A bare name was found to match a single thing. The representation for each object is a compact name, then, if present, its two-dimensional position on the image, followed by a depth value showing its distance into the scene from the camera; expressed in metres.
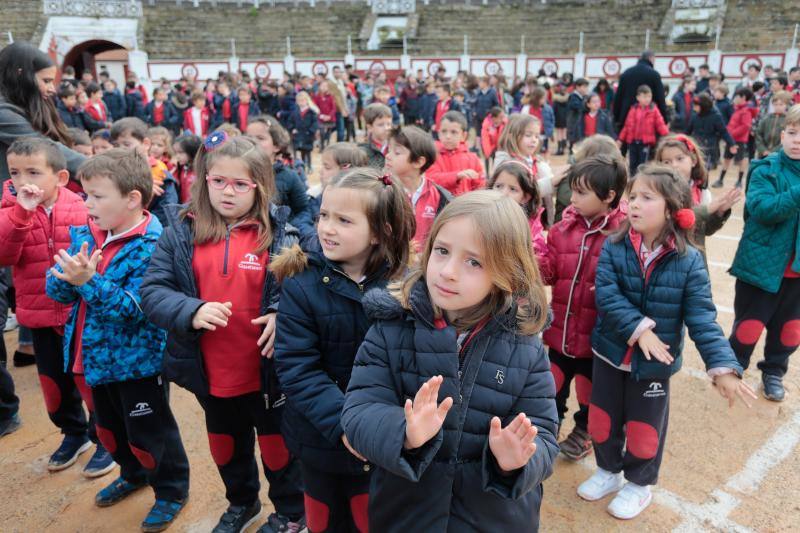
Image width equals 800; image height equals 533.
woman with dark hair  3.51
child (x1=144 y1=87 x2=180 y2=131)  13.90
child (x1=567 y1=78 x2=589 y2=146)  13.02
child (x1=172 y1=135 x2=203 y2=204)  5.01
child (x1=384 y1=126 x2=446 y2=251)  3.84
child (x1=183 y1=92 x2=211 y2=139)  12.05
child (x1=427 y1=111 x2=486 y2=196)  4.83
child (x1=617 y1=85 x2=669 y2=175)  9.09
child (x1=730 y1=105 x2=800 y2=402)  3.39
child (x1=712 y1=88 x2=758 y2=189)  10.70
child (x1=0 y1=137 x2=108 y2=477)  2.97
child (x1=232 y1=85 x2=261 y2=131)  13.49
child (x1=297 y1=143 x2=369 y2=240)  3.65
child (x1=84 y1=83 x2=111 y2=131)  10.95
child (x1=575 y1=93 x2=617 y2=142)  12.40
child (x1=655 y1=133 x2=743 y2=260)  3.13
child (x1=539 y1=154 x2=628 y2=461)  2.98
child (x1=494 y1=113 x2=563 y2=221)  4.54
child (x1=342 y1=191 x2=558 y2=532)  1.58
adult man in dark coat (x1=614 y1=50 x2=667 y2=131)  9.06
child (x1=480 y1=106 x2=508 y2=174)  9.77
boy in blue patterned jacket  2.60
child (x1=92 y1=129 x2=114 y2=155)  5.17
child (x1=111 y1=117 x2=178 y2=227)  4.21
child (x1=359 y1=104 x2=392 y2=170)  5.55
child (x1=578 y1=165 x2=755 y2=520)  2.53
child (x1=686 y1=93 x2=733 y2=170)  10.27
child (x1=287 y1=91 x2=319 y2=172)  11.98
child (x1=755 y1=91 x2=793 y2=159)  6.95
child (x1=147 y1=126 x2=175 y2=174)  5.17
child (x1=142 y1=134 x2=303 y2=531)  2.39
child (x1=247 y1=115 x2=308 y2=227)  4.01
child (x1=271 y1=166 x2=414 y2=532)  2.03
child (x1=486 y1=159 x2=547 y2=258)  3.41
